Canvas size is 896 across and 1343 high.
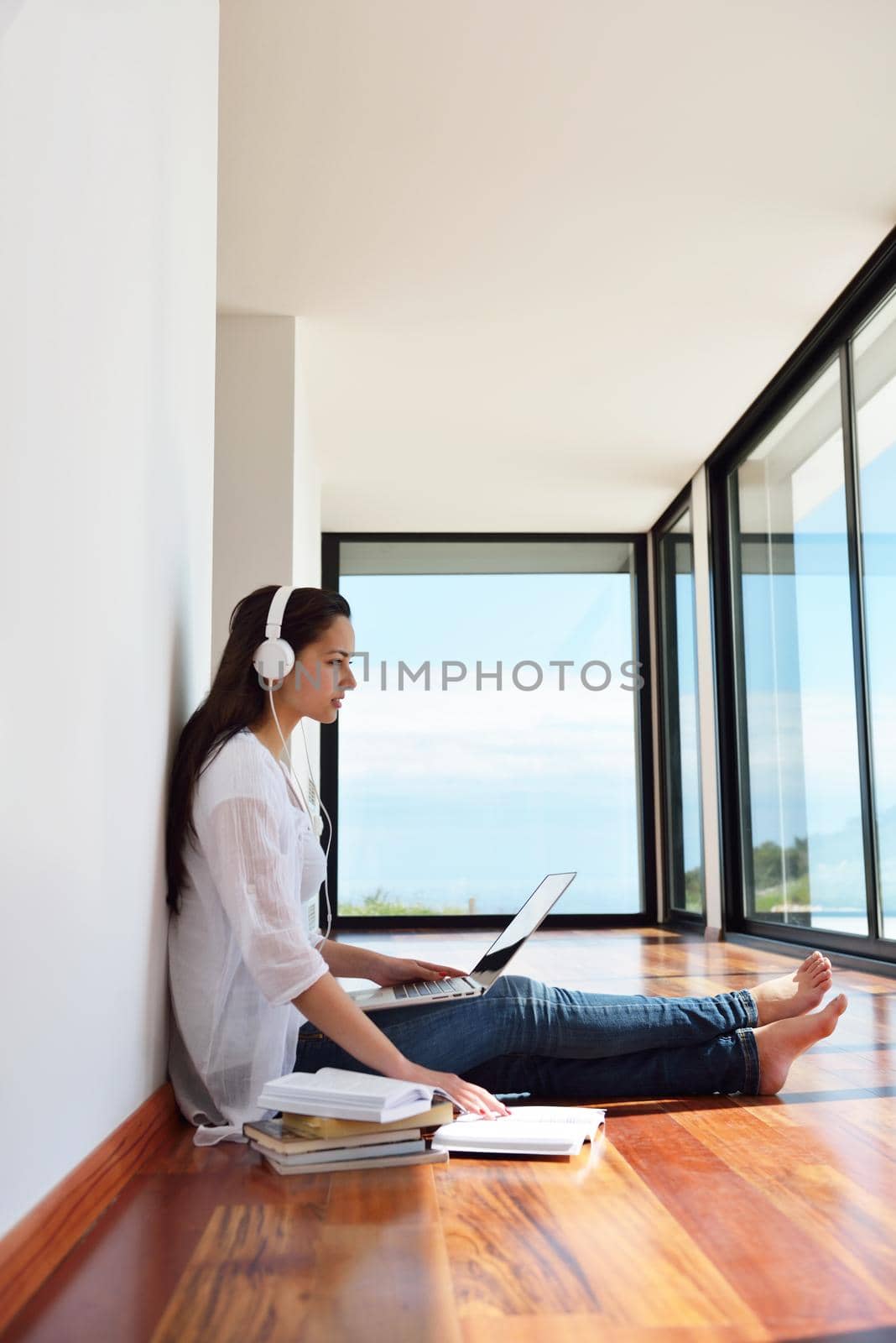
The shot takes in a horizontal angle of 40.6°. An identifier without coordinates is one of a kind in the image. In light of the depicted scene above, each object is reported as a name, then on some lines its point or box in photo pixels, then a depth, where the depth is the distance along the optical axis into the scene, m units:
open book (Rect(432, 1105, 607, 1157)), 1.65
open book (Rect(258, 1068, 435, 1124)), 1.53
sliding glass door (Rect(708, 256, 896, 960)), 4.10
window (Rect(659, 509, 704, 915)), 6.59
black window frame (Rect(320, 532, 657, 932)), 6.98
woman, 1.65
